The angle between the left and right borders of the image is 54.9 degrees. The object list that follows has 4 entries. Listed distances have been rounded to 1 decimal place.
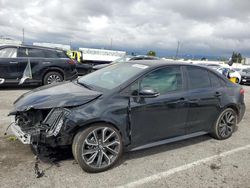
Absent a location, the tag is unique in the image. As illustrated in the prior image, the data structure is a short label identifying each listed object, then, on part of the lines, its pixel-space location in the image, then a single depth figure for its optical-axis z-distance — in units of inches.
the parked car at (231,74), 686.6
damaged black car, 123.0
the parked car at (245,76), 694.0
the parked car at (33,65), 335.3
